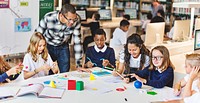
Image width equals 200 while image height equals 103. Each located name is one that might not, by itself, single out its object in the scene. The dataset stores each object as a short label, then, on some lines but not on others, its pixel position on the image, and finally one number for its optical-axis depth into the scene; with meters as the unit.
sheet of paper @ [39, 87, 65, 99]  2.40
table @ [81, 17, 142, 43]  7.54
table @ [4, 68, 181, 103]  2.32
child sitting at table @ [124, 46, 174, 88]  2.80
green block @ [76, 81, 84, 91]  2.58
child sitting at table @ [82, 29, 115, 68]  3.74
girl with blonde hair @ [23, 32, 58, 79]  3.26
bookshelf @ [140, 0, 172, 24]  9.10
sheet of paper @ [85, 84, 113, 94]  2.57
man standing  3.57
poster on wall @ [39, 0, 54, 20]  4.43
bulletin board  4.01
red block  2.61
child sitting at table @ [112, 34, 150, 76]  3.28
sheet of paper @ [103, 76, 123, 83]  2.89
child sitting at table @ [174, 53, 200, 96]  2.57
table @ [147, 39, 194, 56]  4.76
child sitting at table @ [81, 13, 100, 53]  6.88
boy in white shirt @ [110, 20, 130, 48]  5.46
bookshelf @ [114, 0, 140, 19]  10.23
